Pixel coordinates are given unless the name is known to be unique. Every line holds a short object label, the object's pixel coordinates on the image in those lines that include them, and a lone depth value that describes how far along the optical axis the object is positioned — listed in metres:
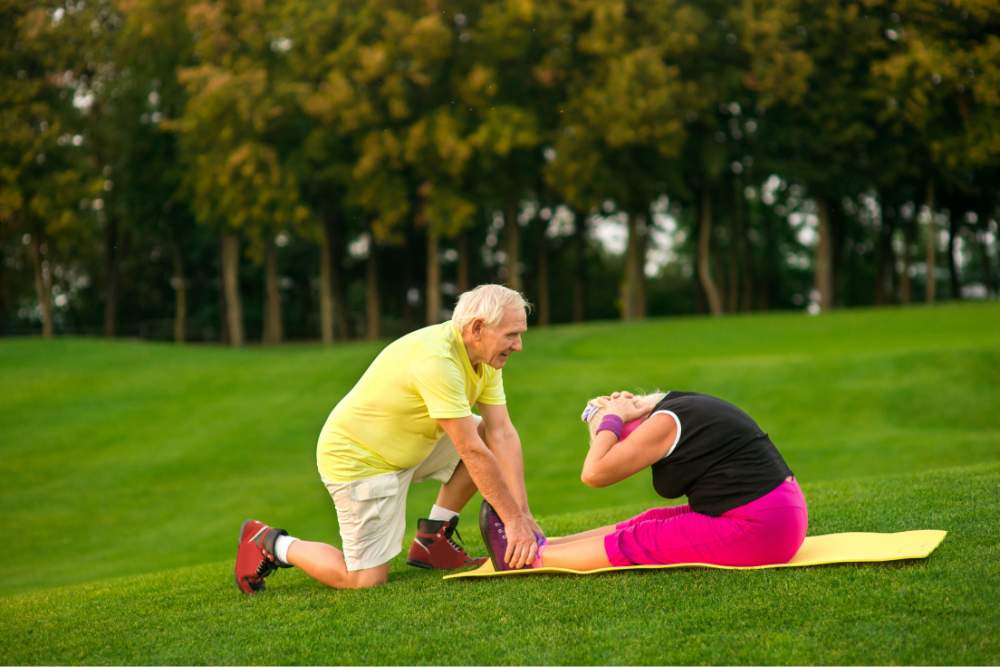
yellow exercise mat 5.68
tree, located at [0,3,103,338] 33.34
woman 5.63
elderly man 5.94
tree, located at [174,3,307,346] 32.88
